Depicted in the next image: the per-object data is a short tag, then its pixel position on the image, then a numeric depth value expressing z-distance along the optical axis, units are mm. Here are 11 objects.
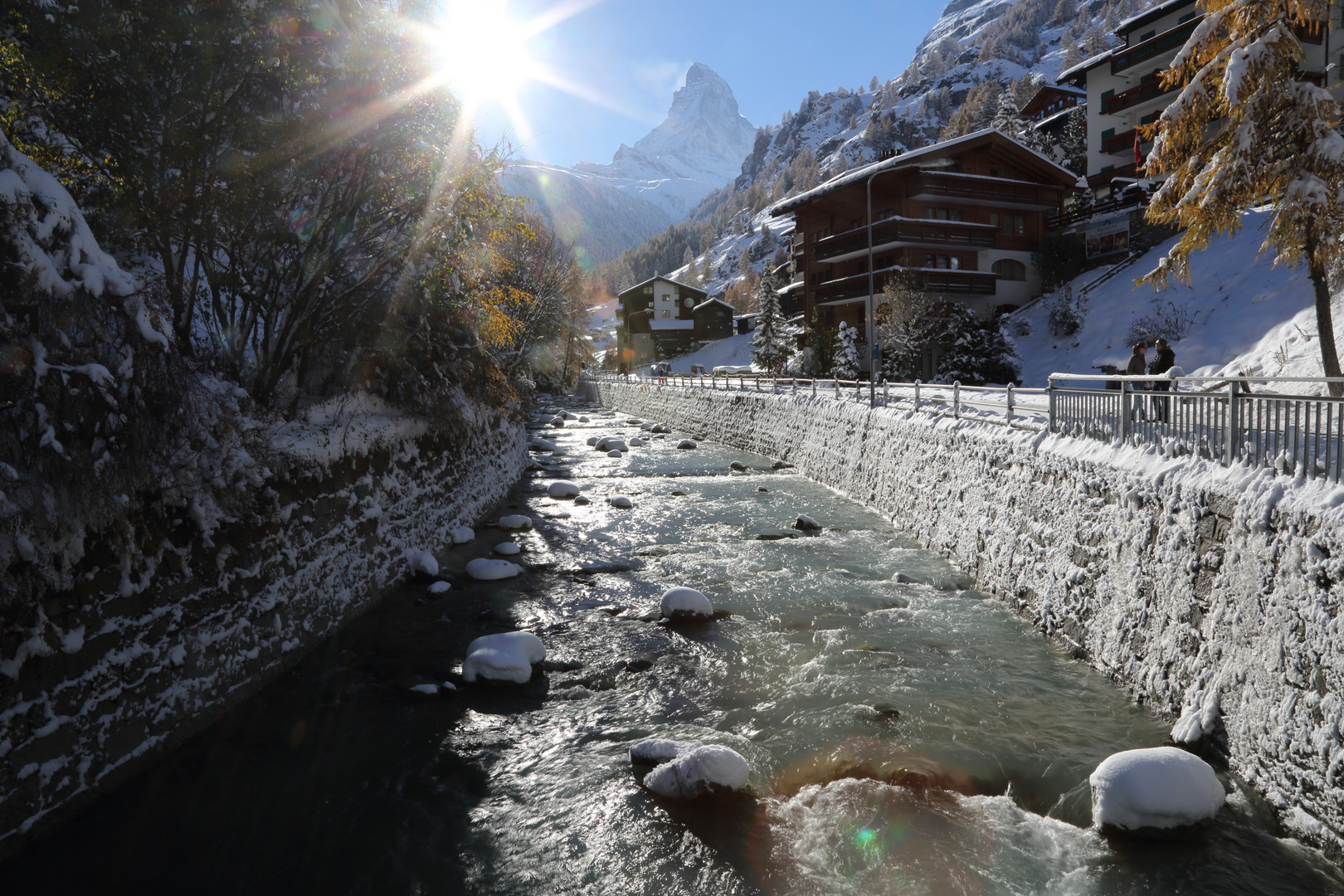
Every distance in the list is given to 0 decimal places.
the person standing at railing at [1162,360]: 13156
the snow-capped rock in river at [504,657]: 8992
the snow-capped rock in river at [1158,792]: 6113
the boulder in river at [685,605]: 10961
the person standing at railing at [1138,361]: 13141
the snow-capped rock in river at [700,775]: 6719
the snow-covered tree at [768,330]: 55906
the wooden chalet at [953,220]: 40875
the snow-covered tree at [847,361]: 39625
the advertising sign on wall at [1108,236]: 39438
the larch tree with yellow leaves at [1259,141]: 11633
